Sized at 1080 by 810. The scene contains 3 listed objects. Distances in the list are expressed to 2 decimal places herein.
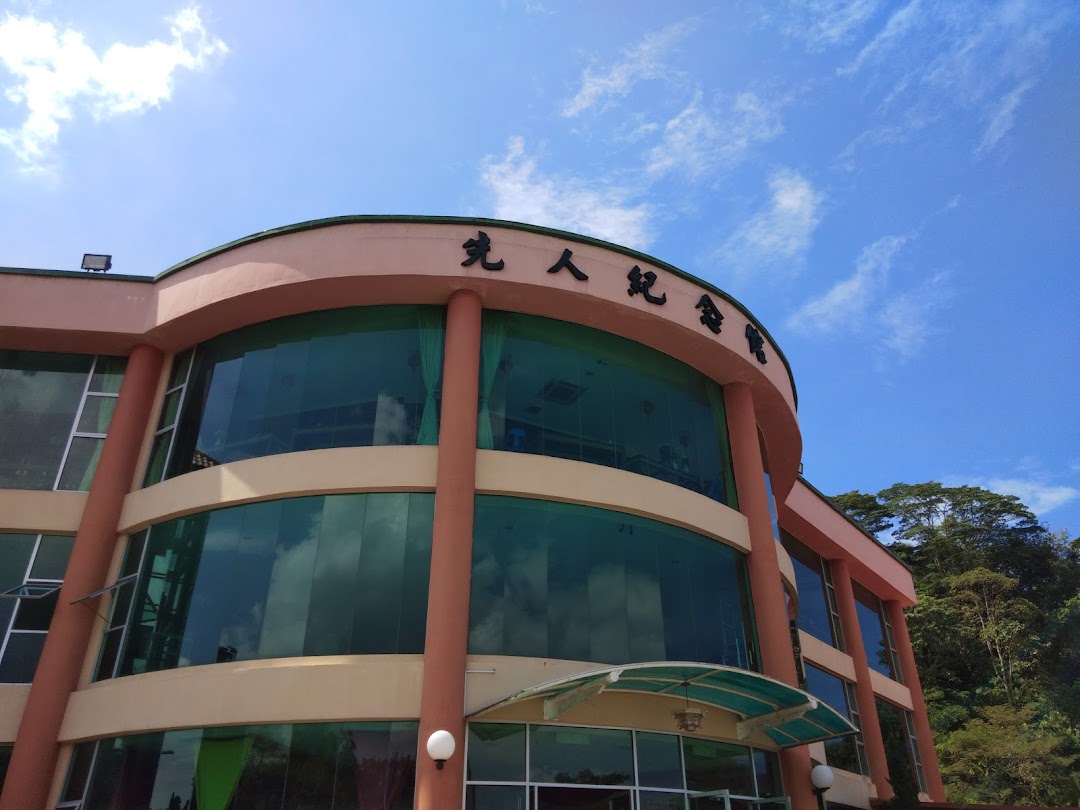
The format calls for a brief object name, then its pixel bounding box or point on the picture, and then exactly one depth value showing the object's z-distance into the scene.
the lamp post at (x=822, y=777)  14.17
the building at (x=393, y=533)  12.09
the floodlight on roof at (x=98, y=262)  18.05
